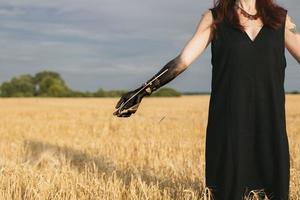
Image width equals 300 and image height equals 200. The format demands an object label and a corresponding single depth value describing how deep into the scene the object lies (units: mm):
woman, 3826
